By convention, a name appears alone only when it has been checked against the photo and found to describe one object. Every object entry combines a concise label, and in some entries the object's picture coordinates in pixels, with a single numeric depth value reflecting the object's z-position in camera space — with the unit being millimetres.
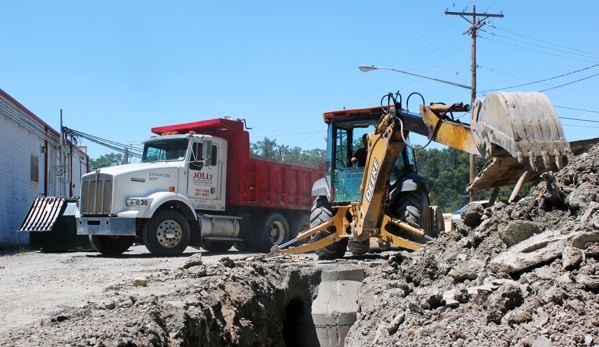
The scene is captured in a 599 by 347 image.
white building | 20047
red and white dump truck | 13328
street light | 20391
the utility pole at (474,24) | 24588
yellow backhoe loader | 5543
